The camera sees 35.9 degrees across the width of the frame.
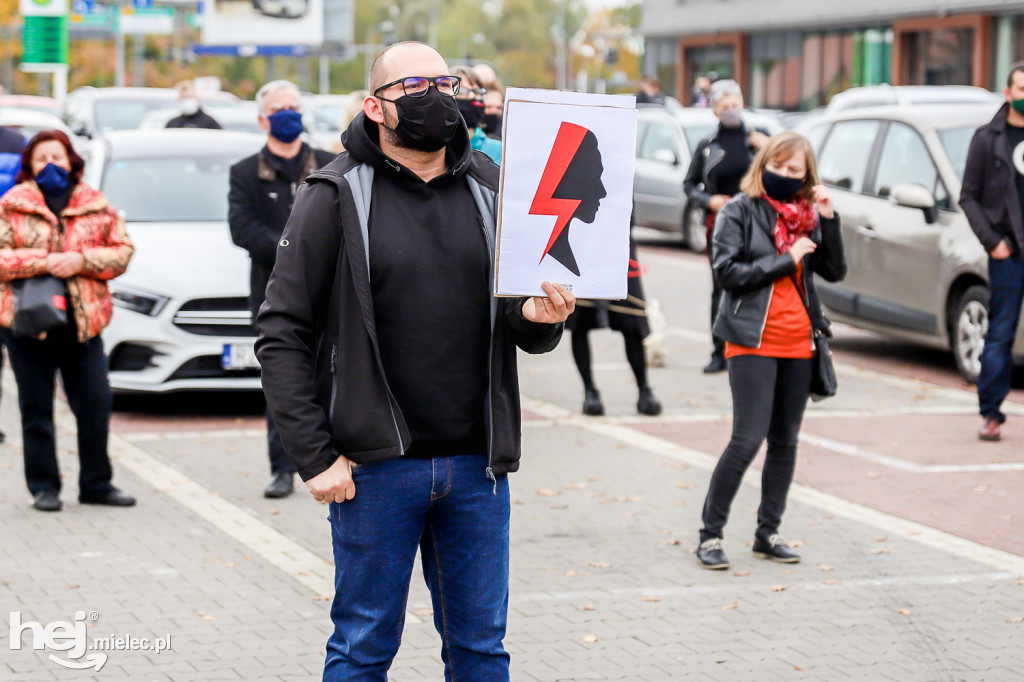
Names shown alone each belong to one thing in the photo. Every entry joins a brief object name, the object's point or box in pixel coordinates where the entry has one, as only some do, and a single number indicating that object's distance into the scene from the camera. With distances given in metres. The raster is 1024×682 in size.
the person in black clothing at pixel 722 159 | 11.58
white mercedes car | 9.56
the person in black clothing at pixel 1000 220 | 8.86
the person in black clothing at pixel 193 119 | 14.62
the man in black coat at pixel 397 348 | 3.64
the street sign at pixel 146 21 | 56.25
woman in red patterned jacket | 7.19
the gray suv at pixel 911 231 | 10.88
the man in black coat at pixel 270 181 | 7.84
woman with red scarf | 6.37
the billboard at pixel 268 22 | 56.03
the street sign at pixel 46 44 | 25.16
